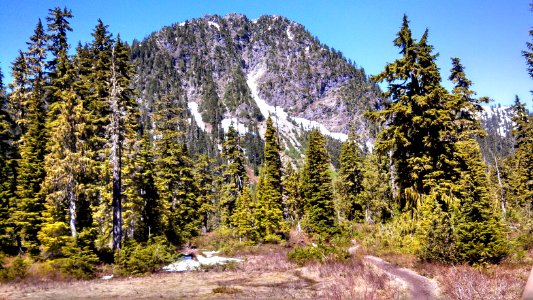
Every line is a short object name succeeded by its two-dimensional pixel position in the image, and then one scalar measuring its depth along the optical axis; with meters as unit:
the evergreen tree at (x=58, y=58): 34.91
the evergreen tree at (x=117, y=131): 30.08
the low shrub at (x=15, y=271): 25.89
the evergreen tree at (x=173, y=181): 45.06
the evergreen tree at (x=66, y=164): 30.39
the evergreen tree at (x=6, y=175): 33.47
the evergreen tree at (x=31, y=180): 32.91
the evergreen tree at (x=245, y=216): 45.81
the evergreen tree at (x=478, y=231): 17.73
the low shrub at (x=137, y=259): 27.56
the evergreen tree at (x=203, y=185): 60.37
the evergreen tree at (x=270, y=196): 45.21
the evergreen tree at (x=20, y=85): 38.50
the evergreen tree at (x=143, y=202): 37.16
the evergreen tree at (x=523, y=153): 48.56
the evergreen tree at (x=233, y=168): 55.38
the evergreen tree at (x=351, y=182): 56.69
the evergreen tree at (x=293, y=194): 67.75
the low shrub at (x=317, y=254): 25.58
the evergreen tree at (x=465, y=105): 31.57
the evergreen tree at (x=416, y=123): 22.23
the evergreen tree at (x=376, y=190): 47.62
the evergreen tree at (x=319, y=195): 43.09
